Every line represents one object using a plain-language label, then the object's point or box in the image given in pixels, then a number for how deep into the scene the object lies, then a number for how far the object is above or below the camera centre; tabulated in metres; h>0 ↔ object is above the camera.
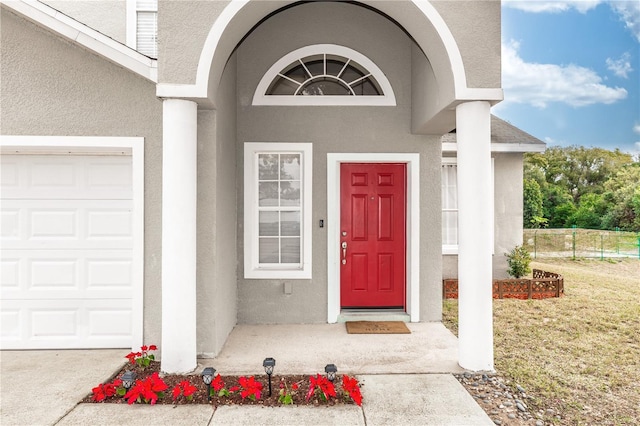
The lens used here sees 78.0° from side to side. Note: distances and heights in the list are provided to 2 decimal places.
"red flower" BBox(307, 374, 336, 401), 3.59 -1.52
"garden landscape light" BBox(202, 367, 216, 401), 3.61 -1.40
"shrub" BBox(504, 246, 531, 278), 8.84 -0.94
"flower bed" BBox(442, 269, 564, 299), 8.10 -1.41
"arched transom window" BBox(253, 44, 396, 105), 5.99 +2.20
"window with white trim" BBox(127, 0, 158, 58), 7.79 +3.91
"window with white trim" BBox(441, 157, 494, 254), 8.88 +0.33
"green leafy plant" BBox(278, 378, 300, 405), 3.61 -1.62
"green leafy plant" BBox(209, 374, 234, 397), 3.68 -1.57
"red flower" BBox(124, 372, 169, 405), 3.62 -1.55
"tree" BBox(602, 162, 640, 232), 23.34 +0.92
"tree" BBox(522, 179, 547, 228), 26.14 +0.88
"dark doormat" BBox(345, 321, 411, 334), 5.55 -1.54
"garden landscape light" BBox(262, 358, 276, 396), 3.63 -1.32
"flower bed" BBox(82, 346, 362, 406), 3.62 -1.62
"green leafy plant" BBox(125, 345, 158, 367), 4.39 -1.53
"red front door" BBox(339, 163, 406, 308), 6.18 -0.20
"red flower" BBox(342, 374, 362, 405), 3.53 -1.53
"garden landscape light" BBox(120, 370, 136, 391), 3.70 -1.47
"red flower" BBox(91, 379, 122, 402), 3.70 -1.60
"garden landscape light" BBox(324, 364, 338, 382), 3.68 -1.39
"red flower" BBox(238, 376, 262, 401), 3.60 -1.53
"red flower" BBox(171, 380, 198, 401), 3.61 -1.55
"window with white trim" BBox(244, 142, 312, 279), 6.01 +0.20
